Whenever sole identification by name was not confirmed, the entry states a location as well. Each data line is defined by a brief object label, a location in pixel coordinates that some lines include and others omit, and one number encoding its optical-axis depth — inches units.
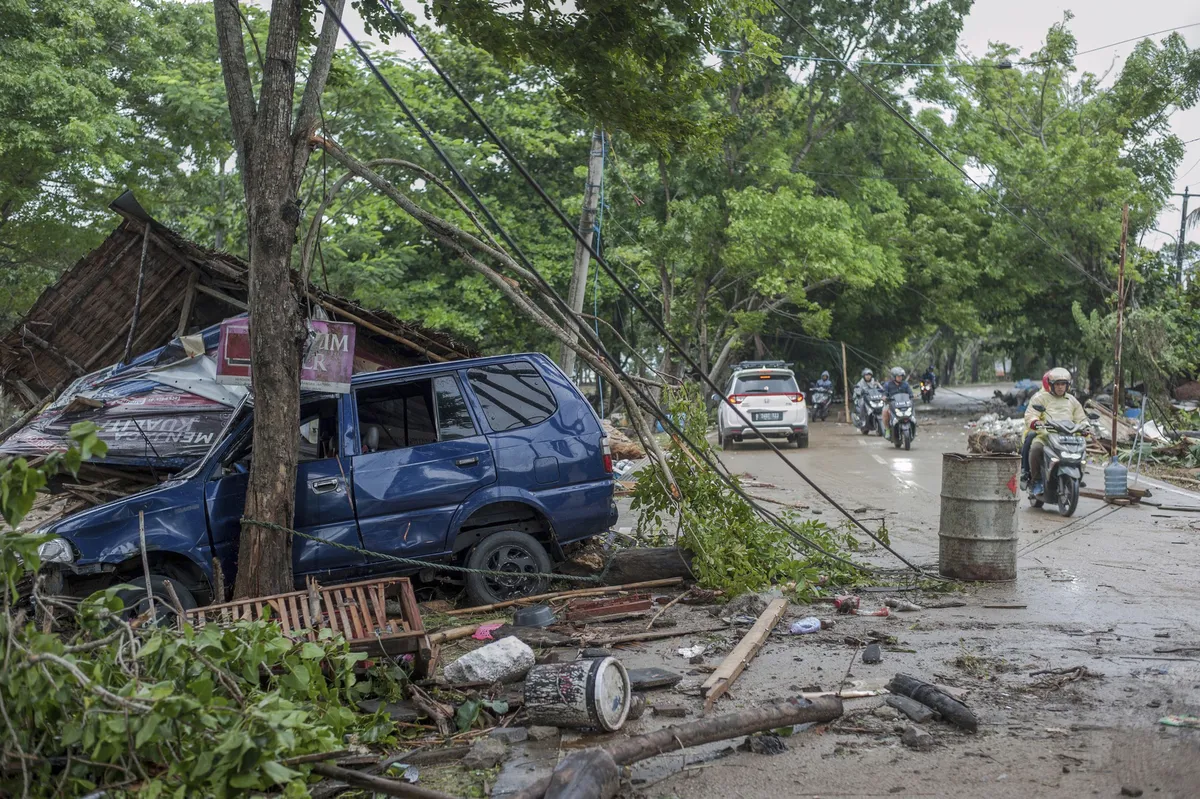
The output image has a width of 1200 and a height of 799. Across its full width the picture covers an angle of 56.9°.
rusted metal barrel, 353.1
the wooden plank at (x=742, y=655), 235.5
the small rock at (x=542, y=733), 215.2
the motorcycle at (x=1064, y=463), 516.1
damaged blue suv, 303.6
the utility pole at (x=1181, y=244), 1533.3
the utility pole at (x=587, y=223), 625.9
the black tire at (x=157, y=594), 291.7
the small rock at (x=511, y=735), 216.7
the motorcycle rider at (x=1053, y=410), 530.0
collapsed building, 376.5
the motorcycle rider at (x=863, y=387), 1194.6
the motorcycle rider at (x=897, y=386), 962.1
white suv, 979.9
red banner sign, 317.7
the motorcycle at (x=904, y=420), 942.4
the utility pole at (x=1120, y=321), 596.4
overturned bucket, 211.6
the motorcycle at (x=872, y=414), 1133.7
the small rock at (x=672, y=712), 224.7
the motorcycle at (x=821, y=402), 1482.5
